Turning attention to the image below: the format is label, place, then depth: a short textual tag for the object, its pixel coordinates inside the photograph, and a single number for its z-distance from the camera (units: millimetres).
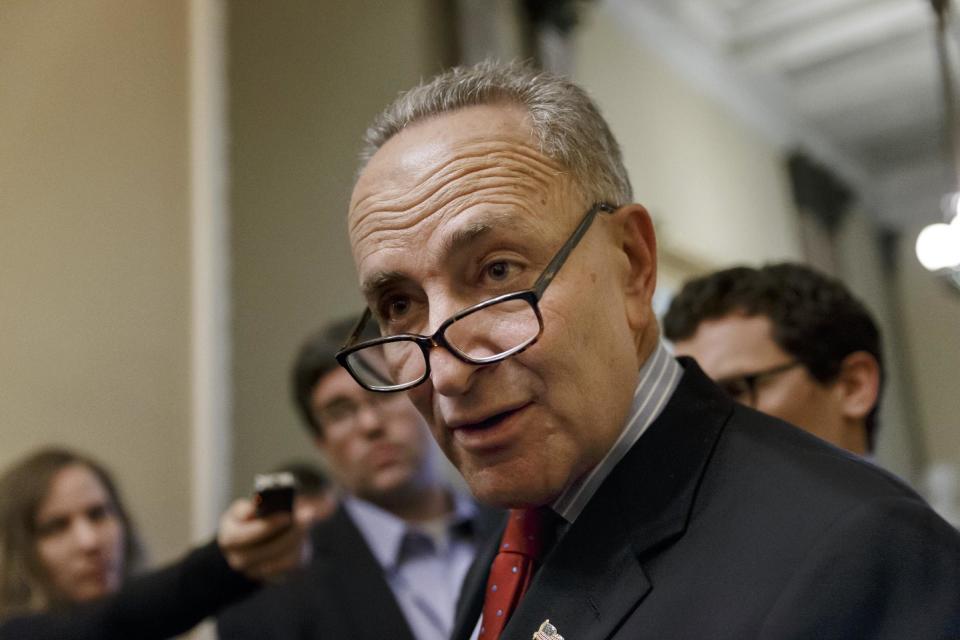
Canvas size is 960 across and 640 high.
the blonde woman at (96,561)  1762
